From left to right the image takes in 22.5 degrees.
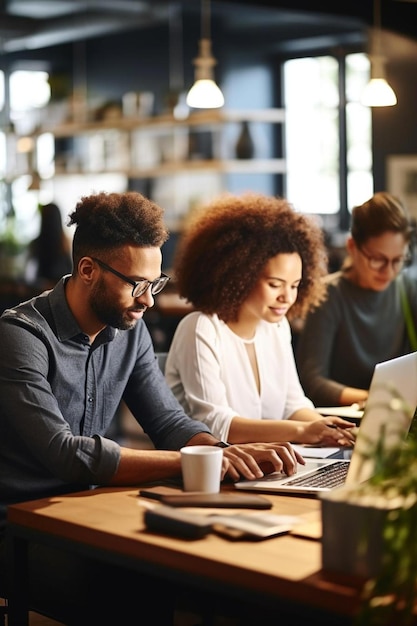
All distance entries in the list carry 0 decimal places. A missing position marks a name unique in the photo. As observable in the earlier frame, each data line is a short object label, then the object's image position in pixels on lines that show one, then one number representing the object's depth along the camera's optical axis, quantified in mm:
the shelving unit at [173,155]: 9516
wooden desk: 1582
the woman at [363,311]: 3982
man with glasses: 2234
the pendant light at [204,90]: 6590
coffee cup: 2094
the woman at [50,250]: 8422
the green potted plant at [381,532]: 1407
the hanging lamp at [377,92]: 5871
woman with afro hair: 3100
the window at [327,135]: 9703
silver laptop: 1745
